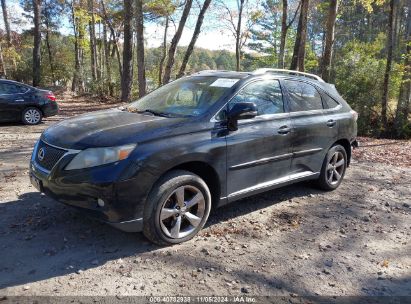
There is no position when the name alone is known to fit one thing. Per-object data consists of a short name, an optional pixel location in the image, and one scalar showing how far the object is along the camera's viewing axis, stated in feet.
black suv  12.03
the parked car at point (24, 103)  36.88
